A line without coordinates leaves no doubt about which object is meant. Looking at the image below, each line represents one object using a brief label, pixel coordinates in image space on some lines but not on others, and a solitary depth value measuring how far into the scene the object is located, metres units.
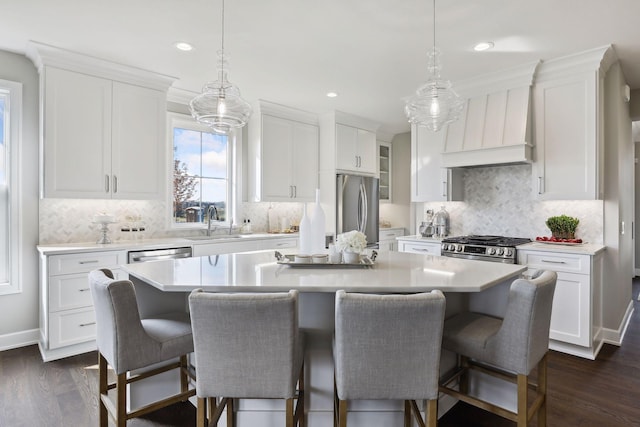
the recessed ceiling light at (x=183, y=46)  3.05
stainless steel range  3.49
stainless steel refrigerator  5.21
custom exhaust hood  3.62
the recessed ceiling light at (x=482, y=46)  3.06
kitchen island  1.72
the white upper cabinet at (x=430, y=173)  4.35
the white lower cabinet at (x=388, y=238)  5.98
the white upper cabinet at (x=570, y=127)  3.32
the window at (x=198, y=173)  4.41
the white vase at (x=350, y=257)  2.26
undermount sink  4.28
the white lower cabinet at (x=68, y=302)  3.06
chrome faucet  4.47
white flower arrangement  2.24
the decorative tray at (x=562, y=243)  3.51
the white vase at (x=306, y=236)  2.44
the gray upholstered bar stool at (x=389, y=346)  1.41
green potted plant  3.62
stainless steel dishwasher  3.41
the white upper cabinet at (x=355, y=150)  5.26
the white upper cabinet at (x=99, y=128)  3.23
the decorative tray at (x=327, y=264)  2.22
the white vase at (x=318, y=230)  2.42
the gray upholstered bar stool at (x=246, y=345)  1.43
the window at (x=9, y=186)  3.32
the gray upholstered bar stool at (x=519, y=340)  1.65
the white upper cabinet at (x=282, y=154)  4.78
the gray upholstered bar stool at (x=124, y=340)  1.67
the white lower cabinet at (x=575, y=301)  3.12
